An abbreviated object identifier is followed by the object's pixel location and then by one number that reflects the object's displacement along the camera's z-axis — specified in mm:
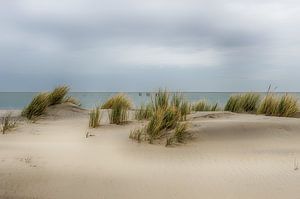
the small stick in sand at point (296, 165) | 5480
